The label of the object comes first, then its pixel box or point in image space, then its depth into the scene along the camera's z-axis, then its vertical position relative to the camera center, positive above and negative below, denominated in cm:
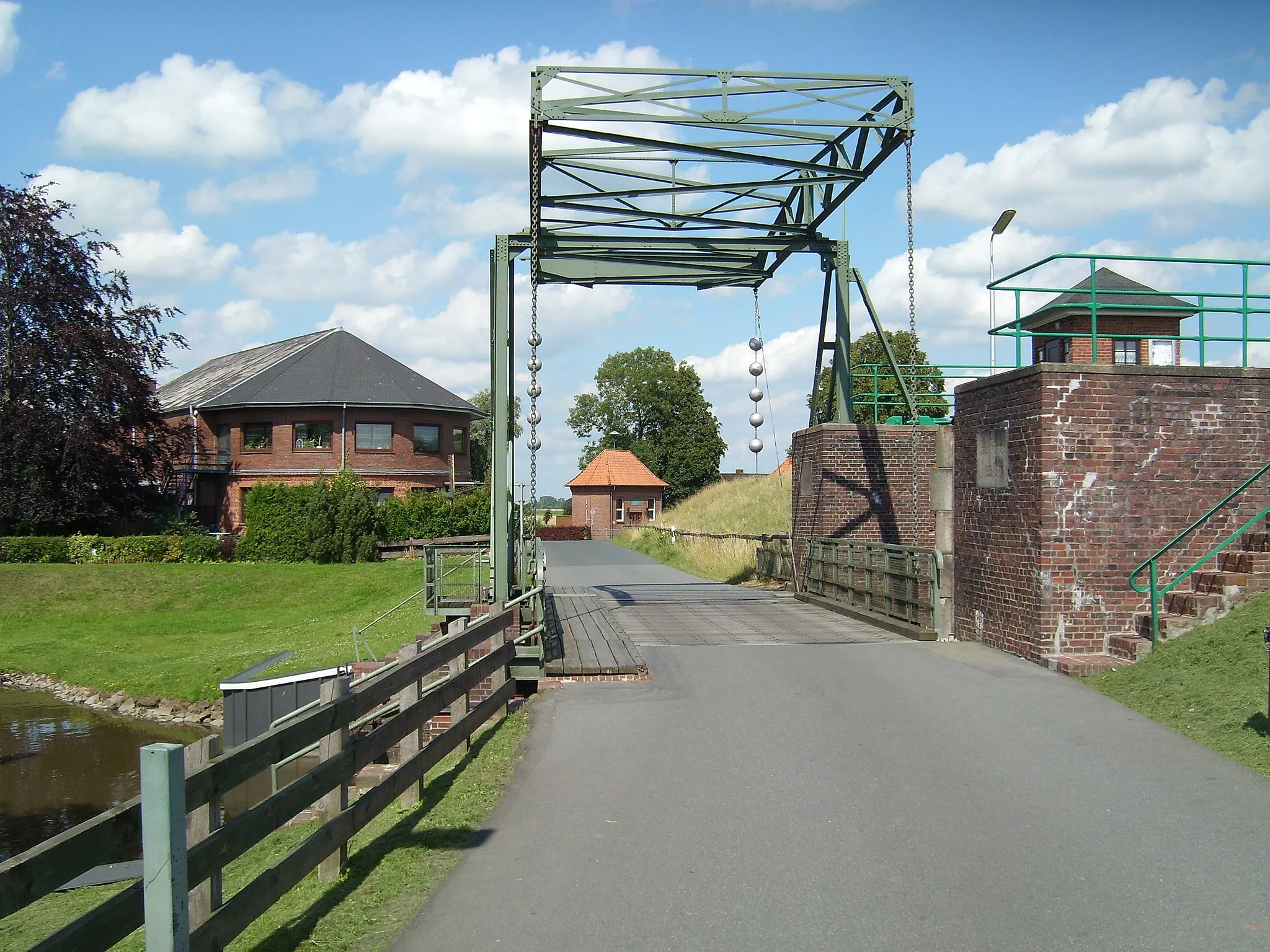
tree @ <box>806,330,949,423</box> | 2036 +273
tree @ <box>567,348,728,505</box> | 8719 +676
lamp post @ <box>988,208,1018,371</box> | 1304 +328
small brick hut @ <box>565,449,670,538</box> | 7406 +33
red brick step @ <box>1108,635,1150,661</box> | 1053 -145
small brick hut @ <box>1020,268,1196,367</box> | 2002 +475
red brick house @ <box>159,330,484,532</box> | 4500 +294
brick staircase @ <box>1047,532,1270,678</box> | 1041 -103
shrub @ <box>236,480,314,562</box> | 3600 -85
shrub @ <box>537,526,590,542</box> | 6800 -202
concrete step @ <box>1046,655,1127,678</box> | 1066 -163
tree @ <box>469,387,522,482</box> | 6788 +354
